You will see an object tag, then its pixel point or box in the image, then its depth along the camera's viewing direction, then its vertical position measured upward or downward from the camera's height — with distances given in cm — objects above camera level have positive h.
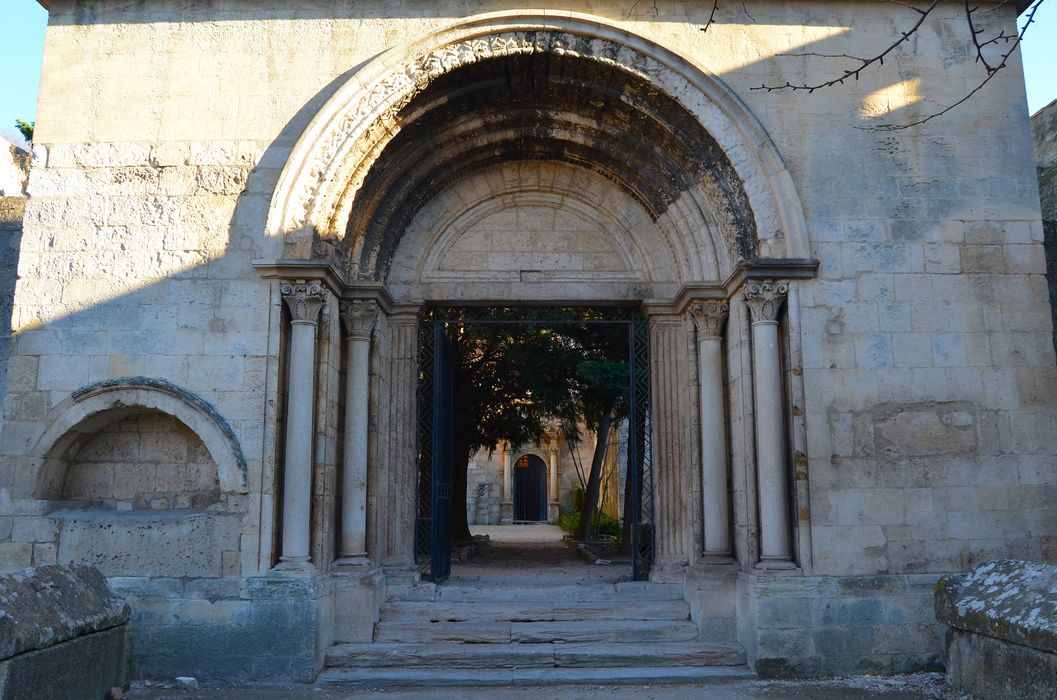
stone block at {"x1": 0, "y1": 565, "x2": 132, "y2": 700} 432 -74
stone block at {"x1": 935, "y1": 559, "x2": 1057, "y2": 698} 470 -77
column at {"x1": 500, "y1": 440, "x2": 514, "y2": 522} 3044 -6
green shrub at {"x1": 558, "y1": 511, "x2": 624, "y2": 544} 1838 -77
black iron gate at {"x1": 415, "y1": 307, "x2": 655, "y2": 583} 819 +63
